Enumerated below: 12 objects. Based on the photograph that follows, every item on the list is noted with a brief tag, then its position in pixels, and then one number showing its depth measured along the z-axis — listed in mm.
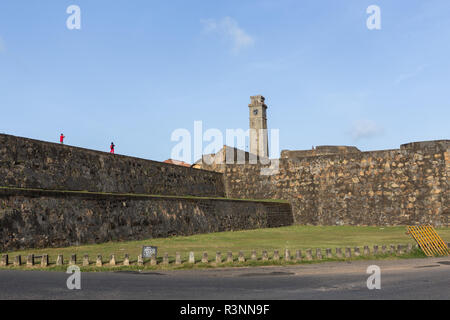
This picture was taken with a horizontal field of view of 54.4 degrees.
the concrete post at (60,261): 10821
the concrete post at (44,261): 10719
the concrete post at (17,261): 10906
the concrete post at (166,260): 10817
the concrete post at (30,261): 10761
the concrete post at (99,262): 10695
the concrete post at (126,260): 10866
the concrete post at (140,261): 10839
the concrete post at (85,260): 10727
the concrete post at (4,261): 10953
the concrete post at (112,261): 10820
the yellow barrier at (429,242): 13297
